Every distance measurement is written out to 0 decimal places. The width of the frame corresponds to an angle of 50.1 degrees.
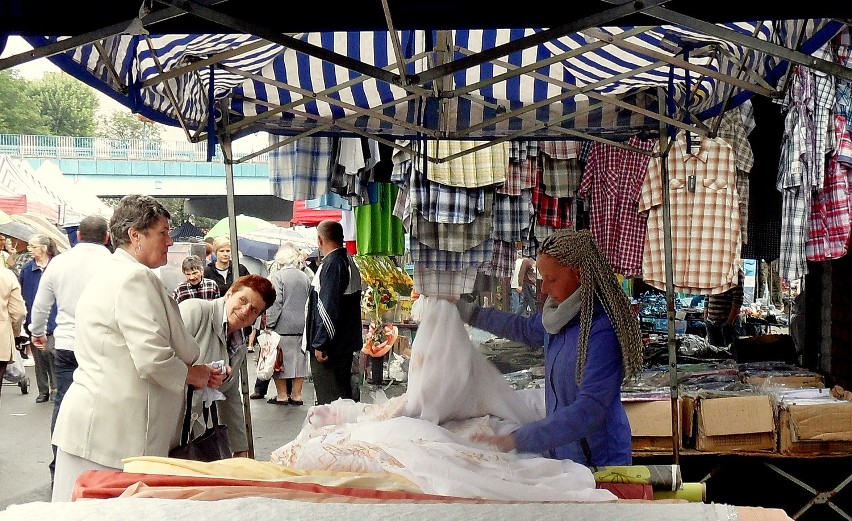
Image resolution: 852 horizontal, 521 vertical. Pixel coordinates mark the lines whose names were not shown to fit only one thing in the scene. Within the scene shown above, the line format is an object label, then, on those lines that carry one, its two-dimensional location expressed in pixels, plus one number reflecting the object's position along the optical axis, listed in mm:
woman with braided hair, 3879
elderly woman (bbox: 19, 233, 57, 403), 10781
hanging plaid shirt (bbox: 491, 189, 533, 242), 7488
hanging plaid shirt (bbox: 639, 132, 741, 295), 6262
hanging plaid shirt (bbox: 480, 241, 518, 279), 7875
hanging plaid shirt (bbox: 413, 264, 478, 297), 7473
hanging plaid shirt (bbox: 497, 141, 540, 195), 7328
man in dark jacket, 8289
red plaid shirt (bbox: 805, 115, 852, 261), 5902
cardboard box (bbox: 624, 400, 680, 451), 6180
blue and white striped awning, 4055
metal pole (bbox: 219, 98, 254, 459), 5496
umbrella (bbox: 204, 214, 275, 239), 20297
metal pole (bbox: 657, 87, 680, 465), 5289
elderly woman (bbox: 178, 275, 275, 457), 5062
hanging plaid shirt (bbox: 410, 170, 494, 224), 7059
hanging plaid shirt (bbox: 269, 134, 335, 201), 7324
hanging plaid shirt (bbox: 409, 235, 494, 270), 7418
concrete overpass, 39531
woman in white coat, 4290
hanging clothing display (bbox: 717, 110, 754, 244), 6867
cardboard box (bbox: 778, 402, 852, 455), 5934
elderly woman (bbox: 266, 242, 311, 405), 11883
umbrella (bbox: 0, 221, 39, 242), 15047
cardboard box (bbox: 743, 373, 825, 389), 6992
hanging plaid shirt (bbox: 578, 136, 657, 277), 6793
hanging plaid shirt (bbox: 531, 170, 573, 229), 7547
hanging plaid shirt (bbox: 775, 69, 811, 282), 6000
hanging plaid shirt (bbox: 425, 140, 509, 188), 7047
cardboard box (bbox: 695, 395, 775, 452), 6062
